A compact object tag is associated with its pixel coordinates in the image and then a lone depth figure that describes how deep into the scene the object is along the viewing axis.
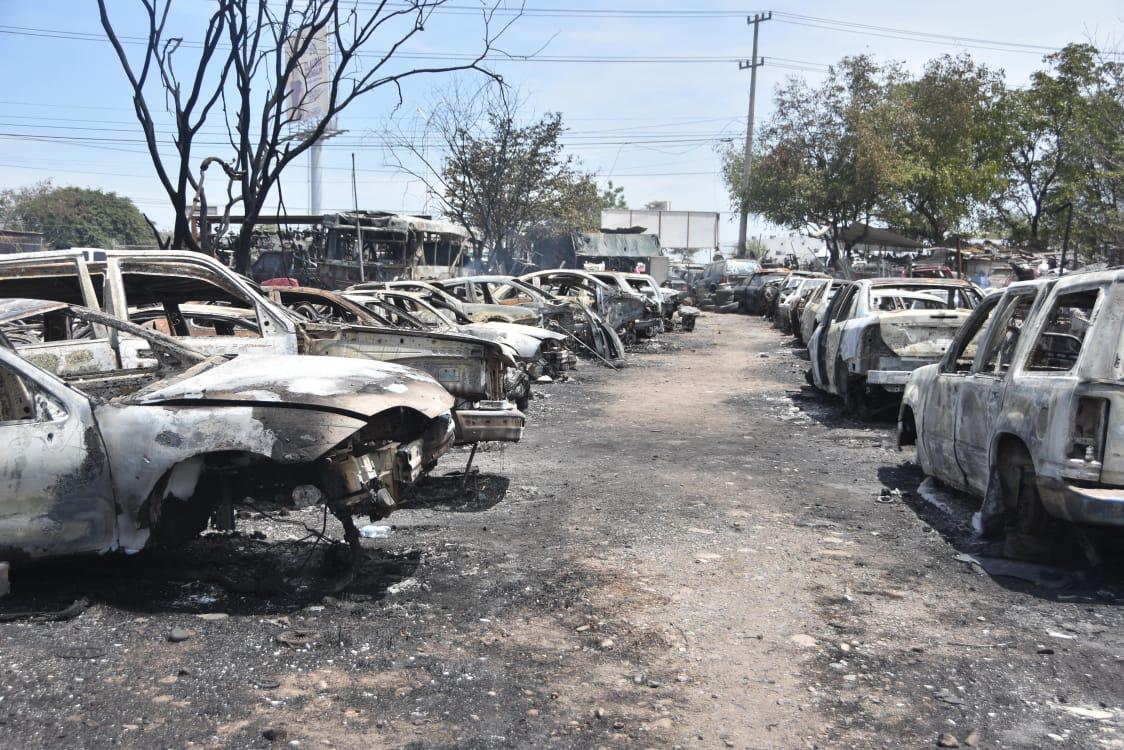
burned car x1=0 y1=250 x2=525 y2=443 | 7.12
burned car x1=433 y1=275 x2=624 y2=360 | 17.17
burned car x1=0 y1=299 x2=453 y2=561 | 4.76
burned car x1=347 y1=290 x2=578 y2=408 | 12.30
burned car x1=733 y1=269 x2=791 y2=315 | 36.95
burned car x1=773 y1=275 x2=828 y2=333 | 25.45
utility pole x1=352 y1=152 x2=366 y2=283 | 23.36
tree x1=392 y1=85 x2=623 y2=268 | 32.19
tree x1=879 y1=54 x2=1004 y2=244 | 40.09
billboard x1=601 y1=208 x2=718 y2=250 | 66.50
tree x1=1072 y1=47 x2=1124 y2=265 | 24.65
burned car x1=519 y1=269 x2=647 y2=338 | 20.86
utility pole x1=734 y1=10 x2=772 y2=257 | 49.27
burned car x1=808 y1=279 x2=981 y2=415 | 10.73
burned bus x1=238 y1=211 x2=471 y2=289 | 26.11
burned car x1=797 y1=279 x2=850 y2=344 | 21.64
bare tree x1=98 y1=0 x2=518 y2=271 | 13.71
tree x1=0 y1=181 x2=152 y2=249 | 57.06
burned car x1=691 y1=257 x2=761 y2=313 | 39.69
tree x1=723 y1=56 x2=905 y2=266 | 38.59
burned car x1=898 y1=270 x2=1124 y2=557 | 5.01
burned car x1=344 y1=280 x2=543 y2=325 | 14.88
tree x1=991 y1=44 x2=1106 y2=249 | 39.03
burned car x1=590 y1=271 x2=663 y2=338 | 22.55
